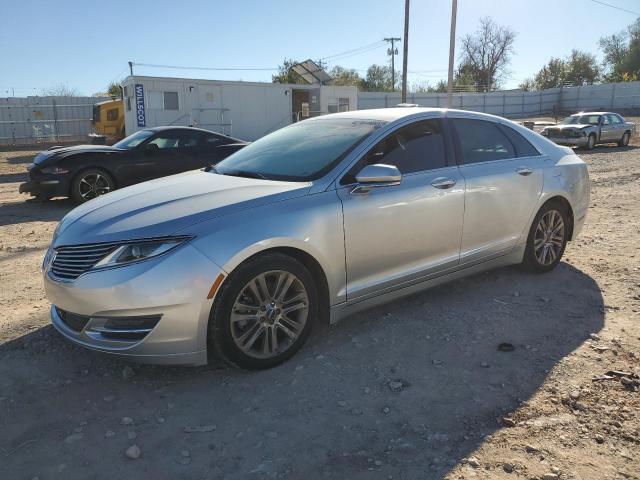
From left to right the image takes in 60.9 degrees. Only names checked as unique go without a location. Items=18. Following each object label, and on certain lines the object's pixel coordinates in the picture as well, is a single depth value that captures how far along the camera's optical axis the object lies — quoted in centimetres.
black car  902
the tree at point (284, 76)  4684
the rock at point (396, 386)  320
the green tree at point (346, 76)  6700
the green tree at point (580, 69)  7356
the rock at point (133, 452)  260
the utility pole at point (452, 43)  2211
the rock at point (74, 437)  273
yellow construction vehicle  2217
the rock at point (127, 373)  337
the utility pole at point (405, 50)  2597
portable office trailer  1873
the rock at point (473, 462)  253
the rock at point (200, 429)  282
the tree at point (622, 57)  7157
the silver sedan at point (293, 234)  303
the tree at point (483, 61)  7619
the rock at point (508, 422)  284
